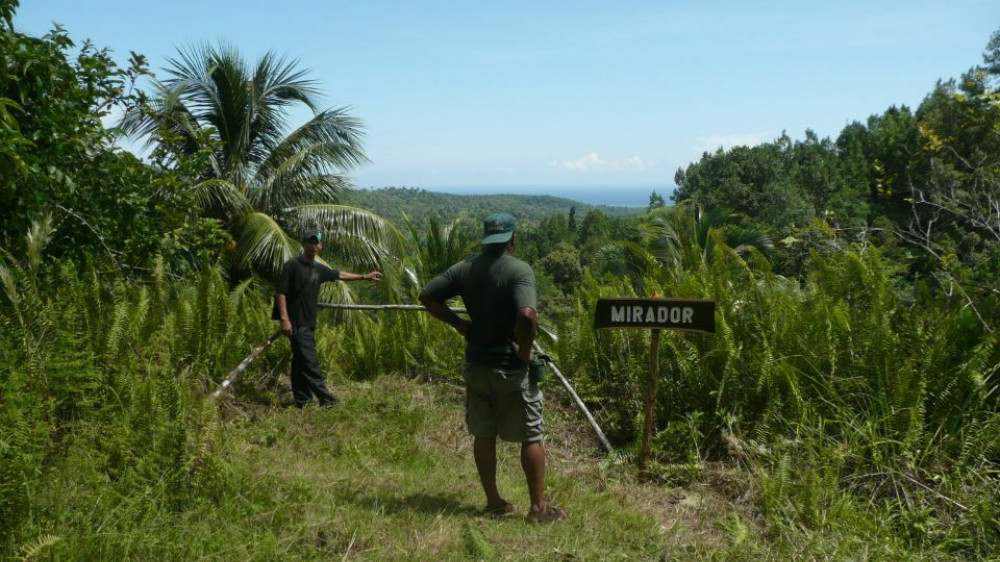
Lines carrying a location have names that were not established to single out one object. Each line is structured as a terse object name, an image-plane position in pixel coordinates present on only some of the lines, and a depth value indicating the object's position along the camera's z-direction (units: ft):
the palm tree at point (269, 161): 56.29
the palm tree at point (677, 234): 62.09
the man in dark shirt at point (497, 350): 15.10
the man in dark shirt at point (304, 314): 23.45
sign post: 18.01
